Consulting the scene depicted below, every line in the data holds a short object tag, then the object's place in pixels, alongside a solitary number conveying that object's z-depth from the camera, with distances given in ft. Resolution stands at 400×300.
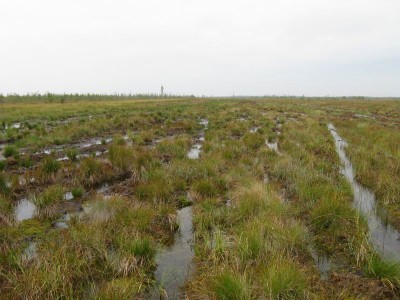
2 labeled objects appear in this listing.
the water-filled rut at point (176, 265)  13.08
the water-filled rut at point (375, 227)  15.71
